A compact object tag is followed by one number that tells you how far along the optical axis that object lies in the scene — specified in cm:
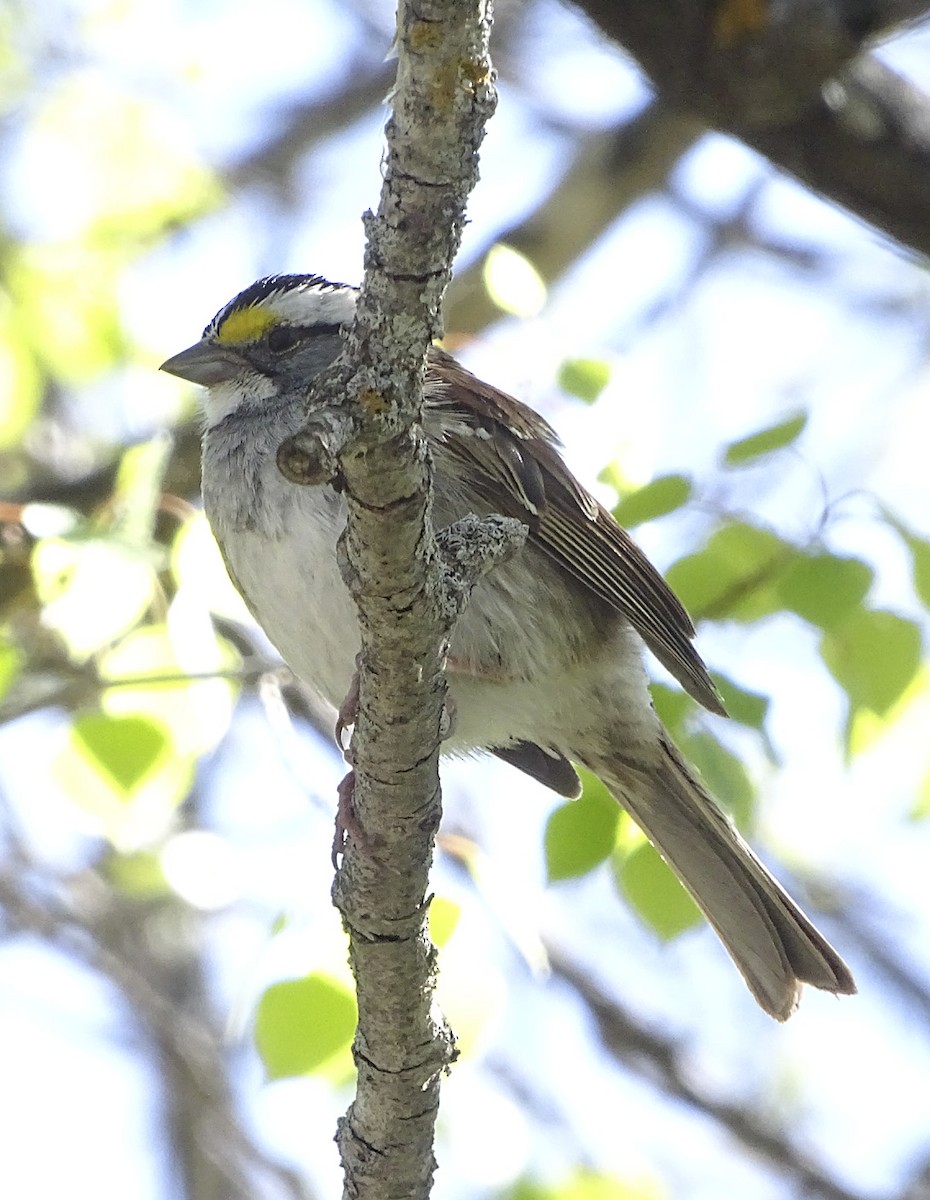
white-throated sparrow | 632
